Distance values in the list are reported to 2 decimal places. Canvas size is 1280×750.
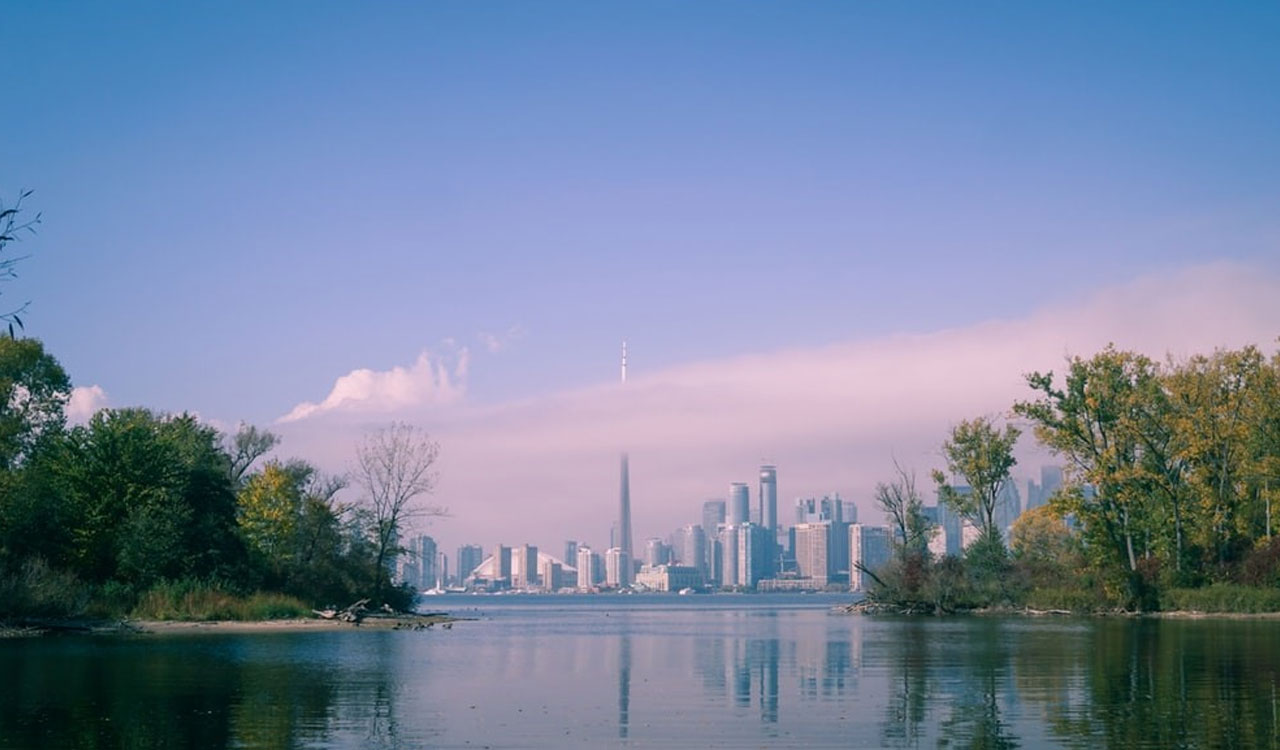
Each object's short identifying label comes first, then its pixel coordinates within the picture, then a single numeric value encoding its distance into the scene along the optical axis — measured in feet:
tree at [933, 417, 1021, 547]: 340.80
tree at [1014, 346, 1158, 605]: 295.48
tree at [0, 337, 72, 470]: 268.00
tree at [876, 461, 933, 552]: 364.99
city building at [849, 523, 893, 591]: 341.54
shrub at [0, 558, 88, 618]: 190.59
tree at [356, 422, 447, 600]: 304.30
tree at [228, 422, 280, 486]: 334.03
